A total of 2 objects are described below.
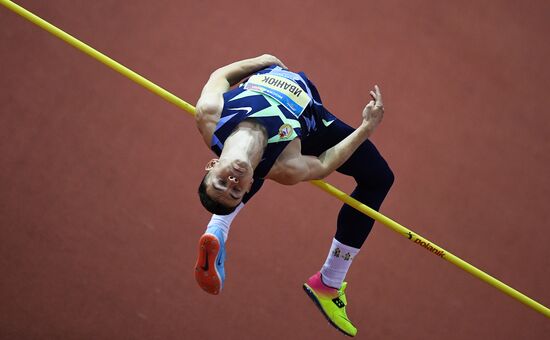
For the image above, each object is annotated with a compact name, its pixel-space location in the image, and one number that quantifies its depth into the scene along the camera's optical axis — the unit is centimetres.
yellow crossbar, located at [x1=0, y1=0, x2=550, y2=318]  2117
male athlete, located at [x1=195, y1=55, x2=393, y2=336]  2075
